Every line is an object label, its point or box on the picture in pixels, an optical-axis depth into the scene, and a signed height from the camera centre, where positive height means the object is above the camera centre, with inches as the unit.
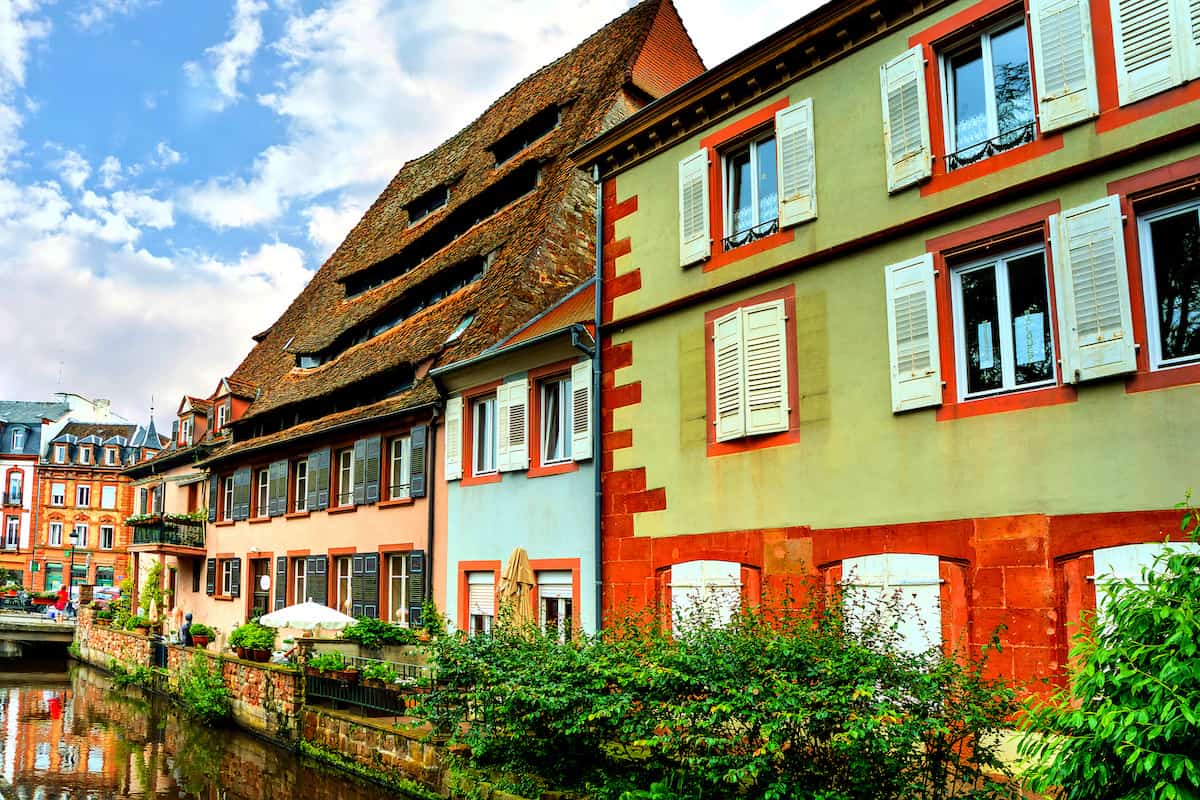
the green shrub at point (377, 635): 681.0 -53.9
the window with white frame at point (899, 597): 355.9 -19.3
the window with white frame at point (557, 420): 605.0 +74.6
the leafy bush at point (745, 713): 286.7 -50.5
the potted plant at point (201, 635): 975.0 -73.7
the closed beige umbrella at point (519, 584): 570.3 -18.9
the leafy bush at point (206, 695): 783.1 -105.6
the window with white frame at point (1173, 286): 304.3 +73.3
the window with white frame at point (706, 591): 427.8 -19.3
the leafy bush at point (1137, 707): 209.9 -34.7
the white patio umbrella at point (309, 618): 745.6 -46.5
